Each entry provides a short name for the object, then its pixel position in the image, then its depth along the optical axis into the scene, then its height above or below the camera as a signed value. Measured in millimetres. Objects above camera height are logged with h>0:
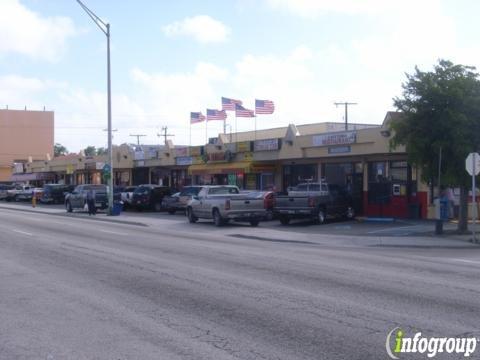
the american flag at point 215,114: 47656 +5015
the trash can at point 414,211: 30531 -1254
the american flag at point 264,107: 42969 +5028
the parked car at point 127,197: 43906 -897
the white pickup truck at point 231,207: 29188 -1069
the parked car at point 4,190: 68688 -665
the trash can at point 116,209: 38744 -1480
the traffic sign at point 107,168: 38369 +904
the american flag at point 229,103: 44500 +5412
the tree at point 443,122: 22141 +2121
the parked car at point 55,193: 57312 -809
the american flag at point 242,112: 44219 +4799
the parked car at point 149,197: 42500 -854
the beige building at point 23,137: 97938 +7008
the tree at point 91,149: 137800 +7277
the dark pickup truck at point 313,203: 28750 -854
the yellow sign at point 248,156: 40344 +1692
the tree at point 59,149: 138512 +7289
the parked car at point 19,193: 64500 -918
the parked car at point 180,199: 37594 -895
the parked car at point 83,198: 42125 -909
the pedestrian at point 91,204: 39719 -1225
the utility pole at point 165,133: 100688 +7722
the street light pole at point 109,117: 36697 +3794
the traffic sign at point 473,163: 20547 +646
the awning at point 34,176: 80188 +921
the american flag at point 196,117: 51094 +5138
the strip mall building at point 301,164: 31469 +1211
